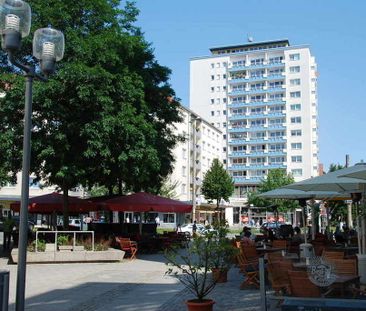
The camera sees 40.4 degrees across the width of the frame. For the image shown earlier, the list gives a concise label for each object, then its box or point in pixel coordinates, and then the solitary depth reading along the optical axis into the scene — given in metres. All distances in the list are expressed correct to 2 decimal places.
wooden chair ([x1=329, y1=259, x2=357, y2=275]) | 9.70
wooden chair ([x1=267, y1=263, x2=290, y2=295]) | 9.18
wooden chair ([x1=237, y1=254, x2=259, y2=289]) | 11.45
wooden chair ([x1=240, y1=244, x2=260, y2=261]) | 13.02
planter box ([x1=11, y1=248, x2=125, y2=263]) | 17.58
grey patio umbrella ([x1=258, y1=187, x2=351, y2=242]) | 17.56
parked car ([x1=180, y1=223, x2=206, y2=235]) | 50.60
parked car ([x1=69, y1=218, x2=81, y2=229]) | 53.13
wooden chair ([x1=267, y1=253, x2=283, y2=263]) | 10.60
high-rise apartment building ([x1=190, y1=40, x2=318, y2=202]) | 98.06
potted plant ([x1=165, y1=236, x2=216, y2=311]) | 7.77
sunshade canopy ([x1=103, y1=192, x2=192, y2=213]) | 20.80
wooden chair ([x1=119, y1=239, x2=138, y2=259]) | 19.67
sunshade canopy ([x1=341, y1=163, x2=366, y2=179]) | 8.77
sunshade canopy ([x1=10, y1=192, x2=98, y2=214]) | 21.97
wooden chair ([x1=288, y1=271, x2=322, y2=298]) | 7.91
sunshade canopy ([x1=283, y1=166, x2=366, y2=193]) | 11.62
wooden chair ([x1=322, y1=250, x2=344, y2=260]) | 10.90
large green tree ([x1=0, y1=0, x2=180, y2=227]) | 18.34
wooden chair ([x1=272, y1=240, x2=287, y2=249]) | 16.62
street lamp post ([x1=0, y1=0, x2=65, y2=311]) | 6.10
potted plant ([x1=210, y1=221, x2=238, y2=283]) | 8.59
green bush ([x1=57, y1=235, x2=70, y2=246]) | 18.64
